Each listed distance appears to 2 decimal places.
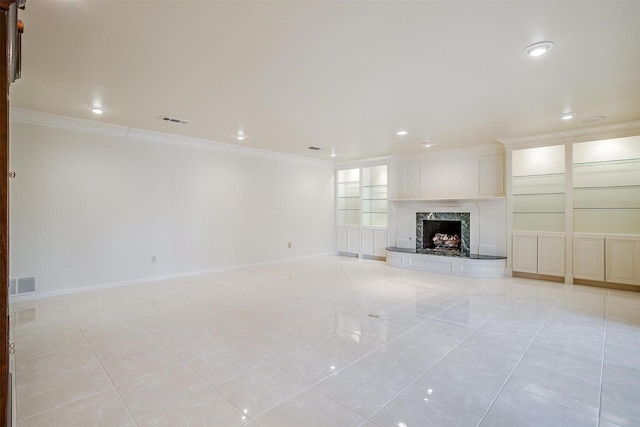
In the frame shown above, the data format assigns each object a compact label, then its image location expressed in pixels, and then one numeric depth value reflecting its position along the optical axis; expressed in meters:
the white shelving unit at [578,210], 4.84
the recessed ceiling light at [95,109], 3.97
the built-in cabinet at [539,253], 5.30
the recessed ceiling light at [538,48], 2.41
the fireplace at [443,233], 6.41
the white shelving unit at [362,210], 7.71
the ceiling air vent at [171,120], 4.39
